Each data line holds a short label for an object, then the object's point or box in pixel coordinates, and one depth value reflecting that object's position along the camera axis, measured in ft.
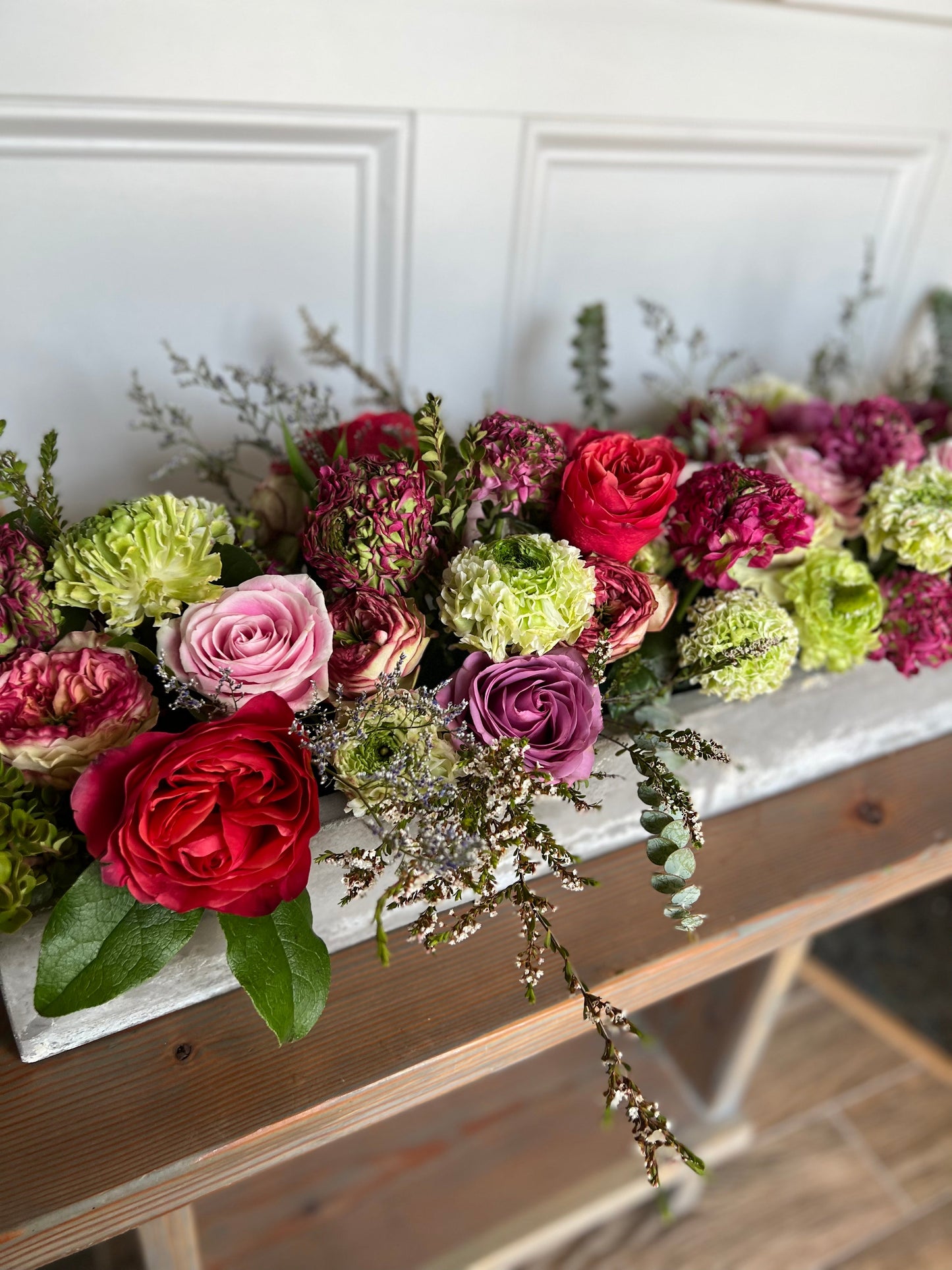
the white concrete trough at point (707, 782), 1.86
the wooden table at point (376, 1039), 1.76
